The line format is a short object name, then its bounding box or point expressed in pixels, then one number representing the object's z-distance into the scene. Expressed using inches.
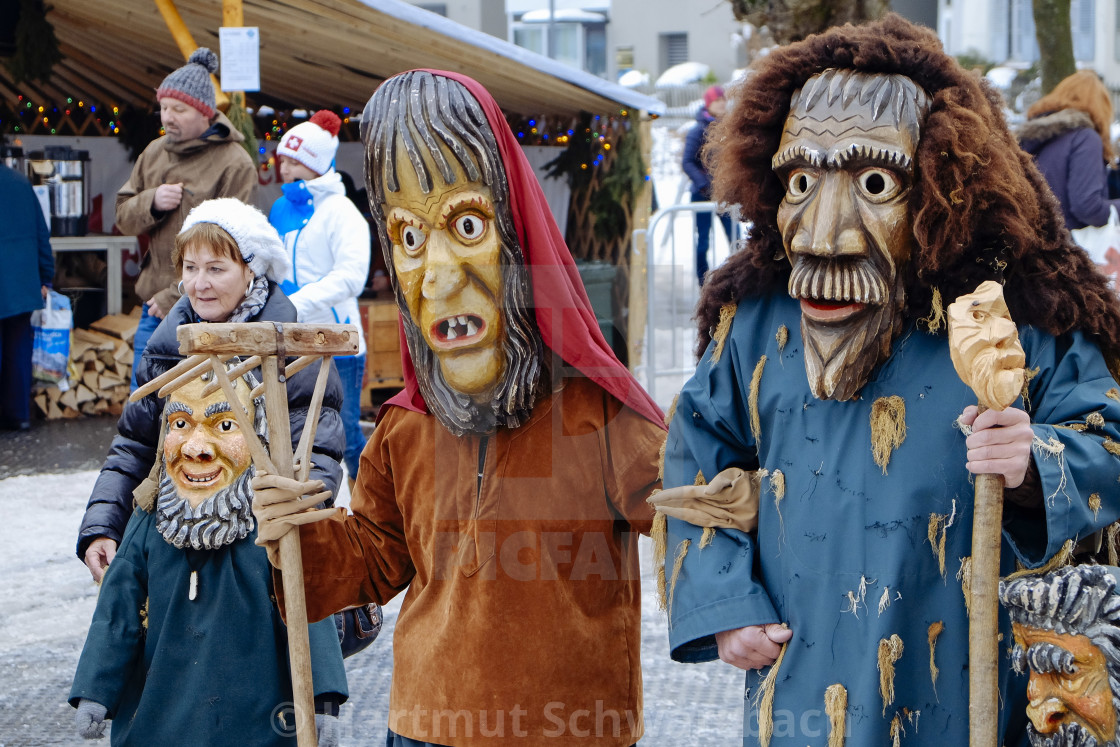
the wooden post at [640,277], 353.1
